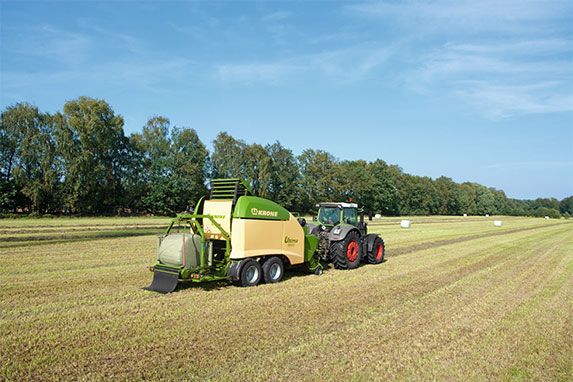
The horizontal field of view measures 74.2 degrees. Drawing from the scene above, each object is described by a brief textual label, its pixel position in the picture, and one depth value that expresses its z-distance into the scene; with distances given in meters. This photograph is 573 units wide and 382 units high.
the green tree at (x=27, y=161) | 38.25
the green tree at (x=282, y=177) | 60.03
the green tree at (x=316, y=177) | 62.91
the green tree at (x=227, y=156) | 59.19
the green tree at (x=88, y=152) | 41.25
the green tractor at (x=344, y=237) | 11.59
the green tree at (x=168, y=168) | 49.78
